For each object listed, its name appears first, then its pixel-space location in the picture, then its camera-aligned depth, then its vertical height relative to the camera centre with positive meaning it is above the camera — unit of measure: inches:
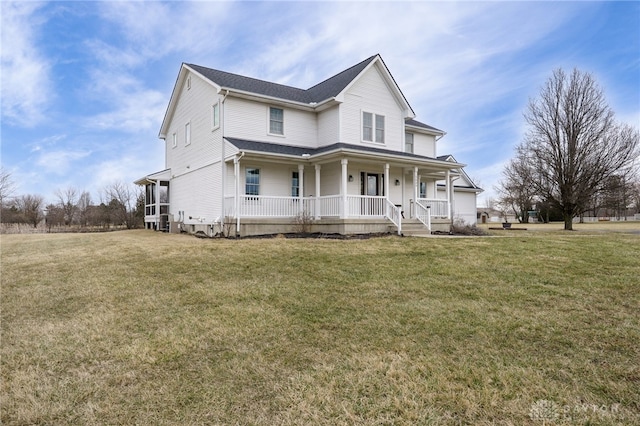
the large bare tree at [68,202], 1643.7 +86.8
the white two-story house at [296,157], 596.1 +106.2
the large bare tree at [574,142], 949.8 +207.0
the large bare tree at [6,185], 1360.7 +135.7
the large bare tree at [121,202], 1380.0 +86.9
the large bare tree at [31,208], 1541.6 +56.7
